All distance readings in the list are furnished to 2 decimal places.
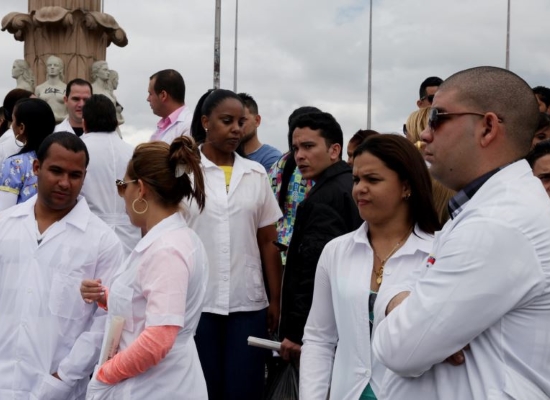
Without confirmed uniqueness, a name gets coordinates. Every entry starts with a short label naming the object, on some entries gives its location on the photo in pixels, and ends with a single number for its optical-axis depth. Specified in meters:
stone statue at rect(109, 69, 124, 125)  15.16
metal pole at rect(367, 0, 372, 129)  24.89
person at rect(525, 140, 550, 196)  4.13
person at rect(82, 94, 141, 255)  5.59
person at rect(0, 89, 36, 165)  6.12
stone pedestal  14.34
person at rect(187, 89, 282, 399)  4.75
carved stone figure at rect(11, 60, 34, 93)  14.59
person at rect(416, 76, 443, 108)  7.99
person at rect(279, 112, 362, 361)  4.29
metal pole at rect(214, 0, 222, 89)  21.09
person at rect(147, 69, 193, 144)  6.63
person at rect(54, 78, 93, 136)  6.86
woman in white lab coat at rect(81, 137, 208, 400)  3.21
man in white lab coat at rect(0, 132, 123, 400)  3.97
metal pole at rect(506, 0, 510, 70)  21.42
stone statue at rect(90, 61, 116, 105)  14.78
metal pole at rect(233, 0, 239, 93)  26.39
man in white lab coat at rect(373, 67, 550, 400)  2.00
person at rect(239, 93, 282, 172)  6.67
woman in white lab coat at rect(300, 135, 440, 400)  3.19
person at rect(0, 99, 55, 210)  5.21
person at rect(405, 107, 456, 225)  4.00
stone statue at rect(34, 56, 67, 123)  14.33
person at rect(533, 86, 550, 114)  7.16
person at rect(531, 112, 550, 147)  5.41
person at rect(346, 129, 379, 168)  5.82
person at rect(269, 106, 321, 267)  5.34
